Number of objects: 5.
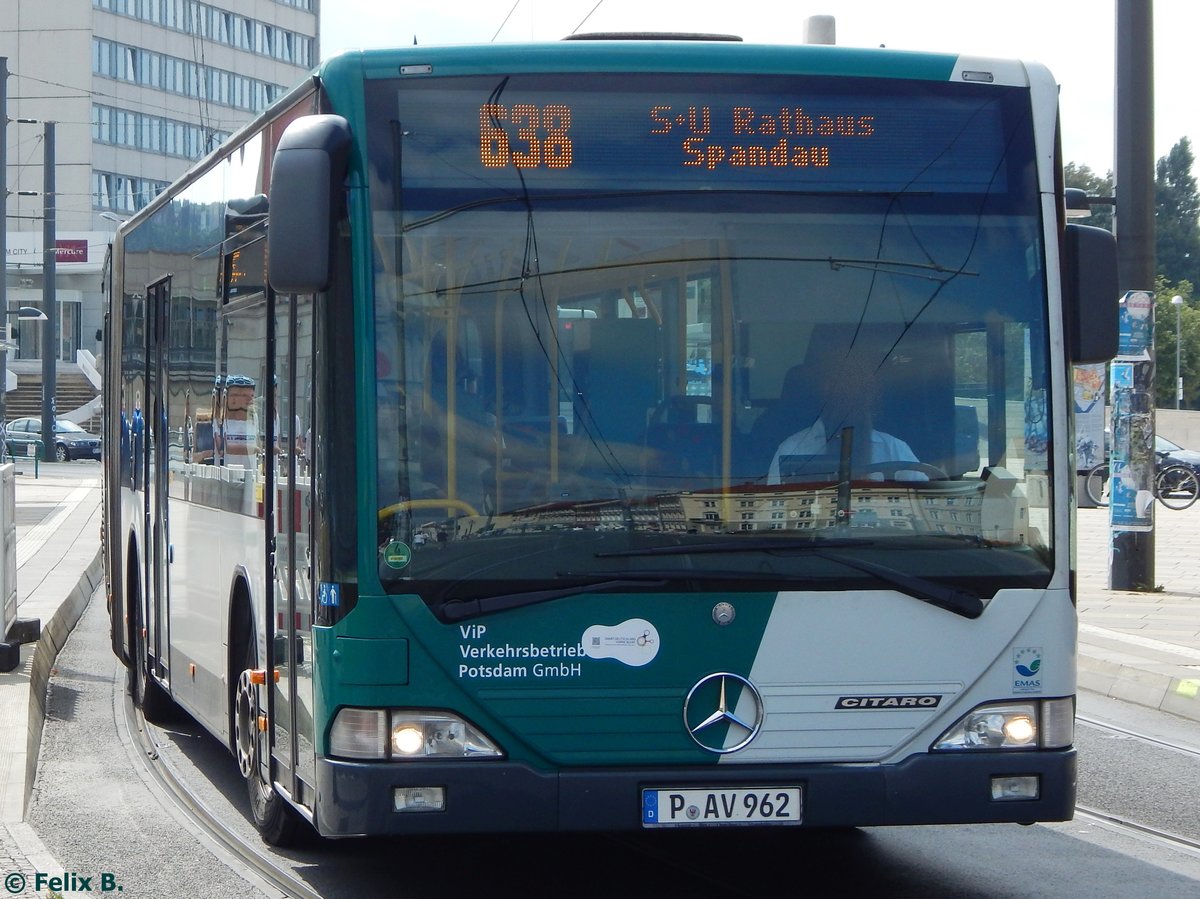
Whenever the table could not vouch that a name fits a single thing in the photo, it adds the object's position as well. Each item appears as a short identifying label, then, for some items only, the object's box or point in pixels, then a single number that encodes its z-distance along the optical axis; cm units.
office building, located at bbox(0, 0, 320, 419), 9238
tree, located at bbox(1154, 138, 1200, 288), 13712
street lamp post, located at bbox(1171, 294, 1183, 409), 7674
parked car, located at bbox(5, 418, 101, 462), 6158
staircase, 7975
